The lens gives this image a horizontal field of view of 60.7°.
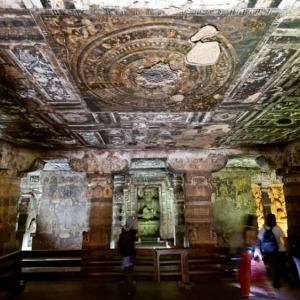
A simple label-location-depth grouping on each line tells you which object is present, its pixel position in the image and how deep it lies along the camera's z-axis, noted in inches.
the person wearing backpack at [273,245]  177.8
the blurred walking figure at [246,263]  165.8
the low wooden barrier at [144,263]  201.2
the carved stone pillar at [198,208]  266.4
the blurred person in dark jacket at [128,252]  173.6
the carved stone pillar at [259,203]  415.5
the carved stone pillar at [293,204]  259.1
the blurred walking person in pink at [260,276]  182.3
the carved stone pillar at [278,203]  400.6
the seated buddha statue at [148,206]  537.3
